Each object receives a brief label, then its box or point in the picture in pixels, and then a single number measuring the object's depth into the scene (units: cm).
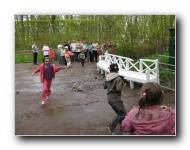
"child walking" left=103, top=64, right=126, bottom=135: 336
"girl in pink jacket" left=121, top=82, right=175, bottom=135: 249
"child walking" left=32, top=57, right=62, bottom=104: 456
